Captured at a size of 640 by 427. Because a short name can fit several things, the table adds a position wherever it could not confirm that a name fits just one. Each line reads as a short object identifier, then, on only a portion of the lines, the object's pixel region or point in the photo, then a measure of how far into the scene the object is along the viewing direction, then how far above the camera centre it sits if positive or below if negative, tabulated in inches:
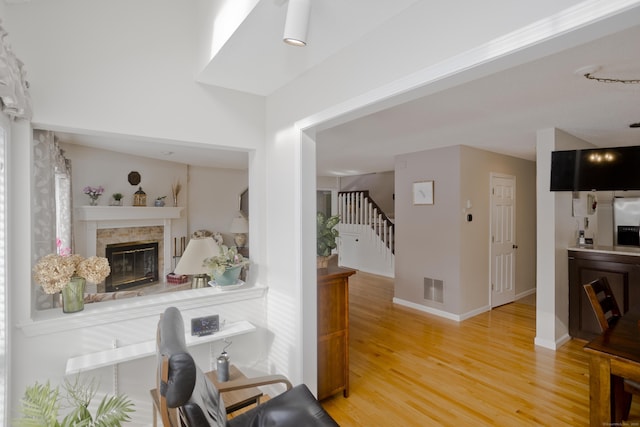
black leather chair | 42.8 -28.1
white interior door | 194.4 -16.6
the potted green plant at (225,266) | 96.3 -15.7
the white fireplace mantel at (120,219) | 183.6 -3.7
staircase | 286.7 -21.6
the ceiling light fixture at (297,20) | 50.8 +29.6
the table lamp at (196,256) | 98.6 -12.9
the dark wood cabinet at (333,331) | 99.3 -36.5
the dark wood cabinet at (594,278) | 132.0 -28.6
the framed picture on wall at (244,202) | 284.4 +8.8
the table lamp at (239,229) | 258.7 -13.0
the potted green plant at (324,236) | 101.8 -7.4
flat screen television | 125.6 +16.2
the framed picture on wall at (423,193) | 185.9 +10.8
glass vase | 76.3 -18.9
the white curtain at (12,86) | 47.4 +20.5
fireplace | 201.9 -33.1
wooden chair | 78.1 -27.5
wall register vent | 182.2 -43.4
